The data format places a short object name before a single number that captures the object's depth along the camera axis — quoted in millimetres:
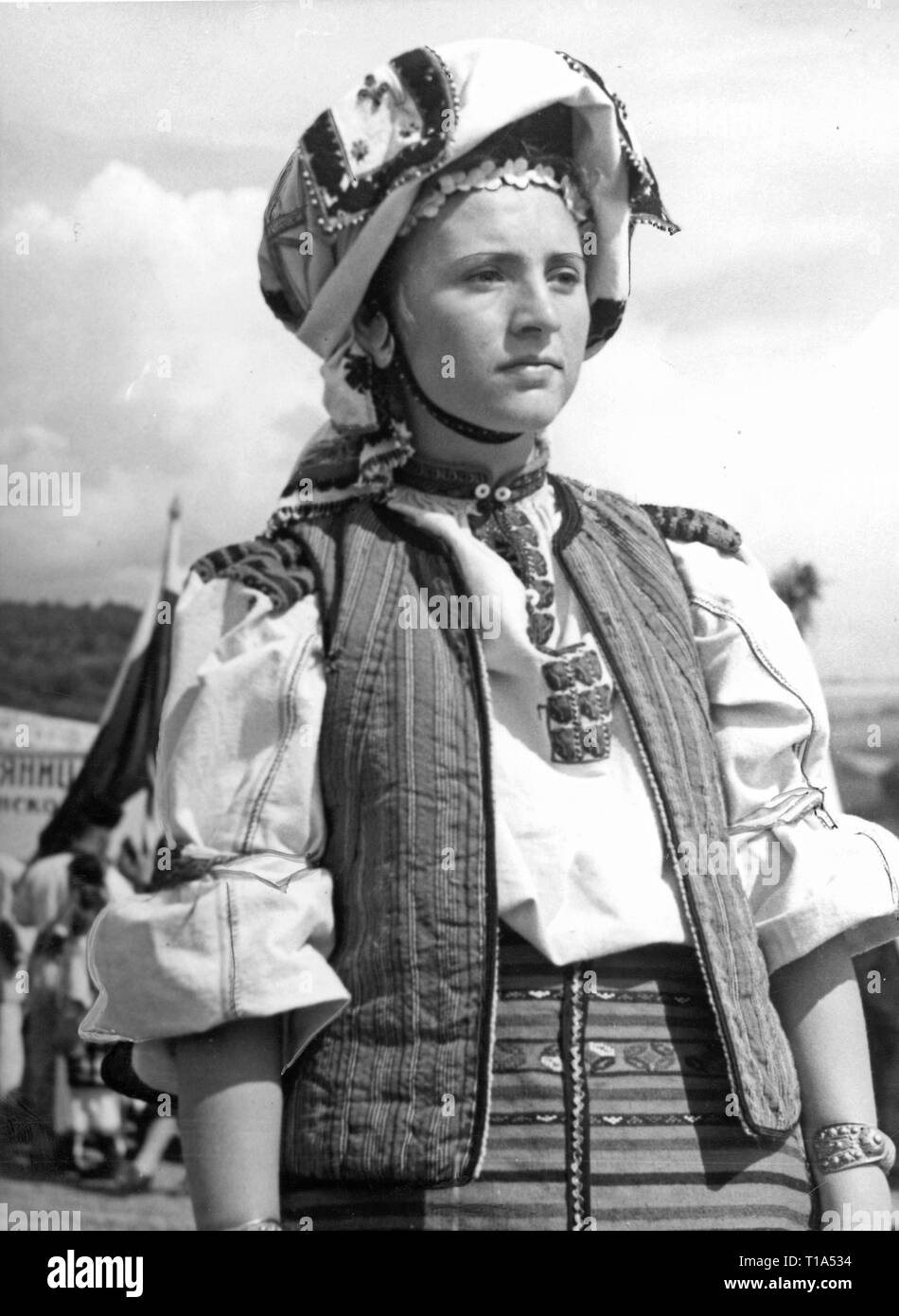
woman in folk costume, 1998
